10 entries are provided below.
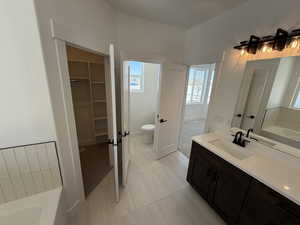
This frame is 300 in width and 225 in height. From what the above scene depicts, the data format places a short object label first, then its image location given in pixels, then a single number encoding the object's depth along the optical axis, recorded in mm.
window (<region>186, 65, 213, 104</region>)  5079
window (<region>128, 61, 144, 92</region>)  3510
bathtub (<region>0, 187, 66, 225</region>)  1091
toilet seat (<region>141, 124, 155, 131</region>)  3343
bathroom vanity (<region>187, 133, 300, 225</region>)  1036
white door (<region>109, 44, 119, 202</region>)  1301
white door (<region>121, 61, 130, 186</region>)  1695
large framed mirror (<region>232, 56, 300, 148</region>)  1347
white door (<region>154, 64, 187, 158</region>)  2365
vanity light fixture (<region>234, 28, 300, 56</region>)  1266
